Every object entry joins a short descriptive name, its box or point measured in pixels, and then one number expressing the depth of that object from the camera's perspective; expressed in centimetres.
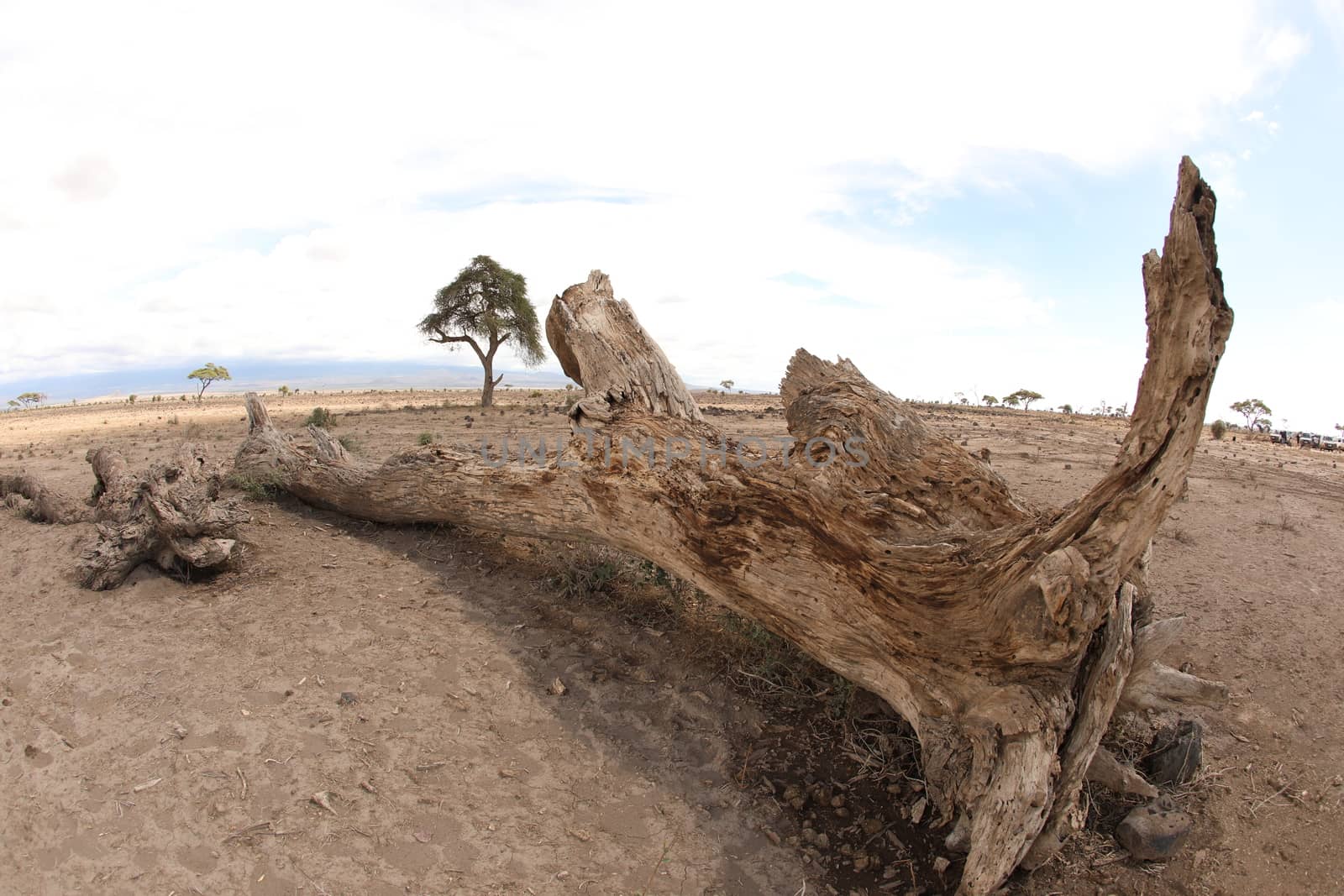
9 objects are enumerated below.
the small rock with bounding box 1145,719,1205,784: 342
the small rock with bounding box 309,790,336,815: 307
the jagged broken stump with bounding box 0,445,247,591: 486
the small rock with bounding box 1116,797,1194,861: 301
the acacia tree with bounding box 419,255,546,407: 2572
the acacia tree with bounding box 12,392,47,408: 4569
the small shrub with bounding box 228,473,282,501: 662
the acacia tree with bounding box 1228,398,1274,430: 3050
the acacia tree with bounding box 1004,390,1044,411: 3734
